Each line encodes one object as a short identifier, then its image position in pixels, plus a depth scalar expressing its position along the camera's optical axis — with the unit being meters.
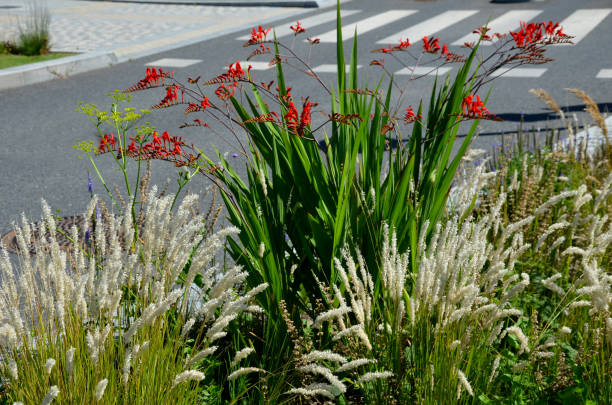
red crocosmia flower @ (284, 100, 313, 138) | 2.98
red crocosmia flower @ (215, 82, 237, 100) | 3.20
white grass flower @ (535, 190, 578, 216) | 2.98
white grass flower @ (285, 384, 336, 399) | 2.28
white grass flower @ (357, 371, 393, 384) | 2.21
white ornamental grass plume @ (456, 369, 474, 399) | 2.29
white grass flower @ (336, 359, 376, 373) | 2.23
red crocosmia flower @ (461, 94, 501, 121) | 3.13
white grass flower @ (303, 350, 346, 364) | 2.17
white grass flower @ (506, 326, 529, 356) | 2.44
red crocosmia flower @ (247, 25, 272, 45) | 3.55
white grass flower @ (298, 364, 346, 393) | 2.15
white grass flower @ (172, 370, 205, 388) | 2.15
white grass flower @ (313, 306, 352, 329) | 2.24
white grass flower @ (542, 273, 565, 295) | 2.64
